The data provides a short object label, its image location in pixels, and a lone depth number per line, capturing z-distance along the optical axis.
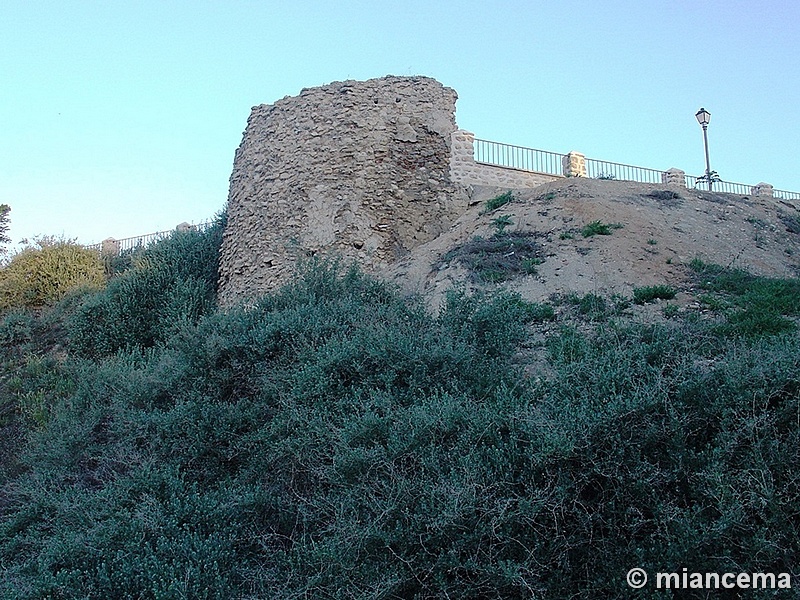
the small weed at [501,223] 11.60
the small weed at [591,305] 8.55
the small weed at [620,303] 8.73
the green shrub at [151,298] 13.10
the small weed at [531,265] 10.02
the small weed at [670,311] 8.48
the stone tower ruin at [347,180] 12.45
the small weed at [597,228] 10.86
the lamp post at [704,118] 19.28
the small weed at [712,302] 8.67
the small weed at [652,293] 8.95
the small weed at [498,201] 12.62
